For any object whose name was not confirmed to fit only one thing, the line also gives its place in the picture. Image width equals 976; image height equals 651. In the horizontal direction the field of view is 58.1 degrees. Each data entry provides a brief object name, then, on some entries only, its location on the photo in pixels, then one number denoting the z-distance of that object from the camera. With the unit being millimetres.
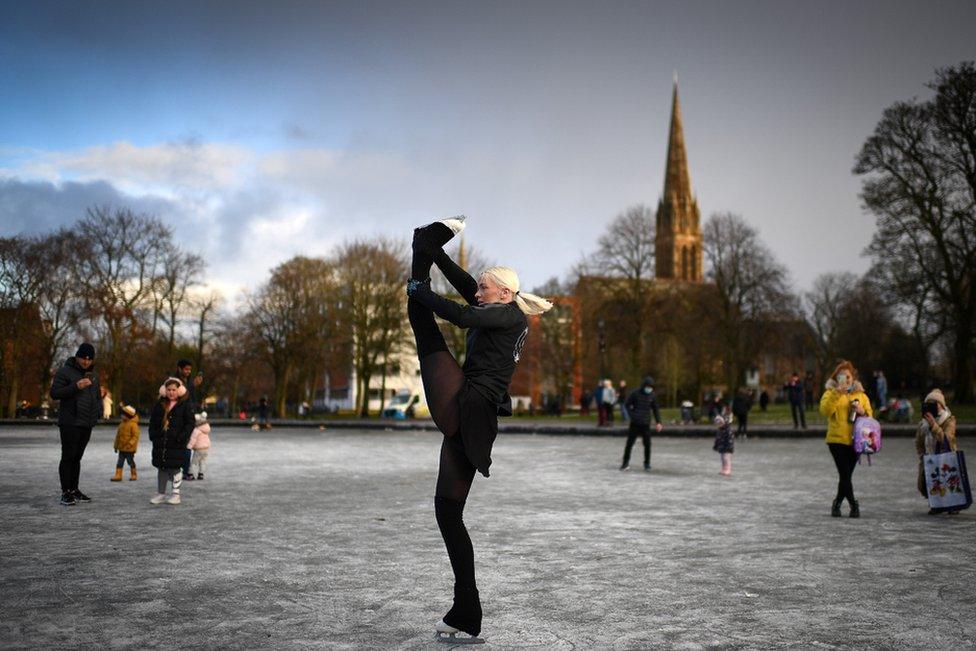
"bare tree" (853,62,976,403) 36719
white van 62312
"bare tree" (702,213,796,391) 51844
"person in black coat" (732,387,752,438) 28609
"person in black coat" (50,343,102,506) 11172
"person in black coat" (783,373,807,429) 30328
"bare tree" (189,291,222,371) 59656
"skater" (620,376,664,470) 17328
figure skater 4758
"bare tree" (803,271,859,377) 76375
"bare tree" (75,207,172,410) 48438
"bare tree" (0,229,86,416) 48250
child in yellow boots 14398
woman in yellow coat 10094
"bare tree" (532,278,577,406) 65750
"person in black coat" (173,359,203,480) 13539
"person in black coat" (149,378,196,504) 11328
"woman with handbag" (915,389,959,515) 10828
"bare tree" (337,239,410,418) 55562
